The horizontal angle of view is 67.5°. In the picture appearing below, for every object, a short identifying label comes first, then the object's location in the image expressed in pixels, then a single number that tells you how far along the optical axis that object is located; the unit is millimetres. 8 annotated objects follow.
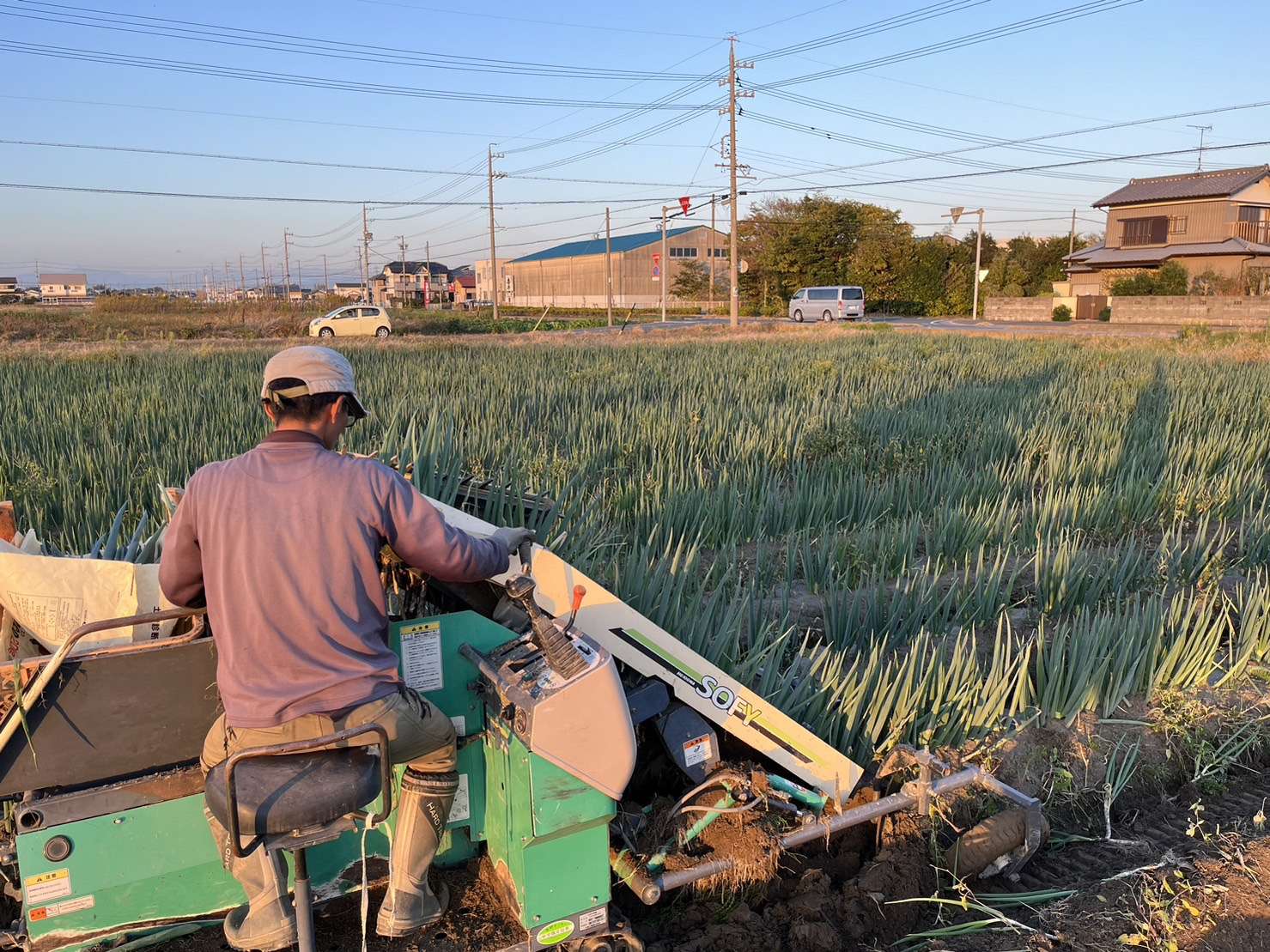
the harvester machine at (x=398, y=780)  2008
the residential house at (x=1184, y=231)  39000
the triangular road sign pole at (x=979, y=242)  41000
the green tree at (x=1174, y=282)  36906
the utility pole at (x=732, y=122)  32281
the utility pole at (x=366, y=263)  53444
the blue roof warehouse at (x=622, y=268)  70062
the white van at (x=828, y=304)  35812
